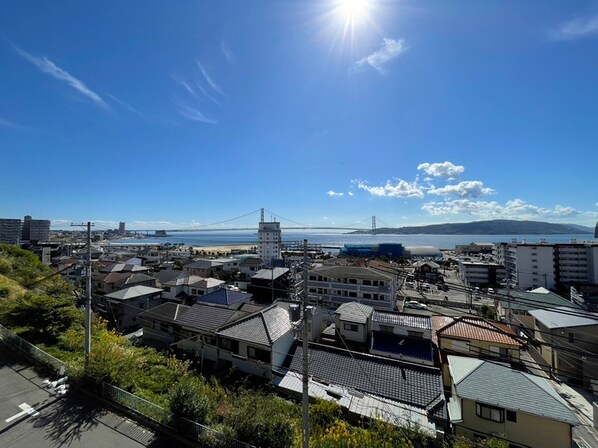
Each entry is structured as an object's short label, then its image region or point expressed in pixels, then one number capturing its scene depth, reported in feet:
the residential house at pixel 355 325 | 59.57
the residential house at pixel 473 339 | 52.23
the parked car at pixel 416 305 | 106.01
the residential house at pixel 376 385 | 33.14
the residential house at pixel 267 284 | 94.12
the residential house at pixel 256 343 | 44.32
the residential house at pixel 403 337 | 52.85
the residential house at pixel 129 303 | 73.00
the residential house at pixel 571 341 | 52.20
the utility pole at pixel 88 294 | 28.19
